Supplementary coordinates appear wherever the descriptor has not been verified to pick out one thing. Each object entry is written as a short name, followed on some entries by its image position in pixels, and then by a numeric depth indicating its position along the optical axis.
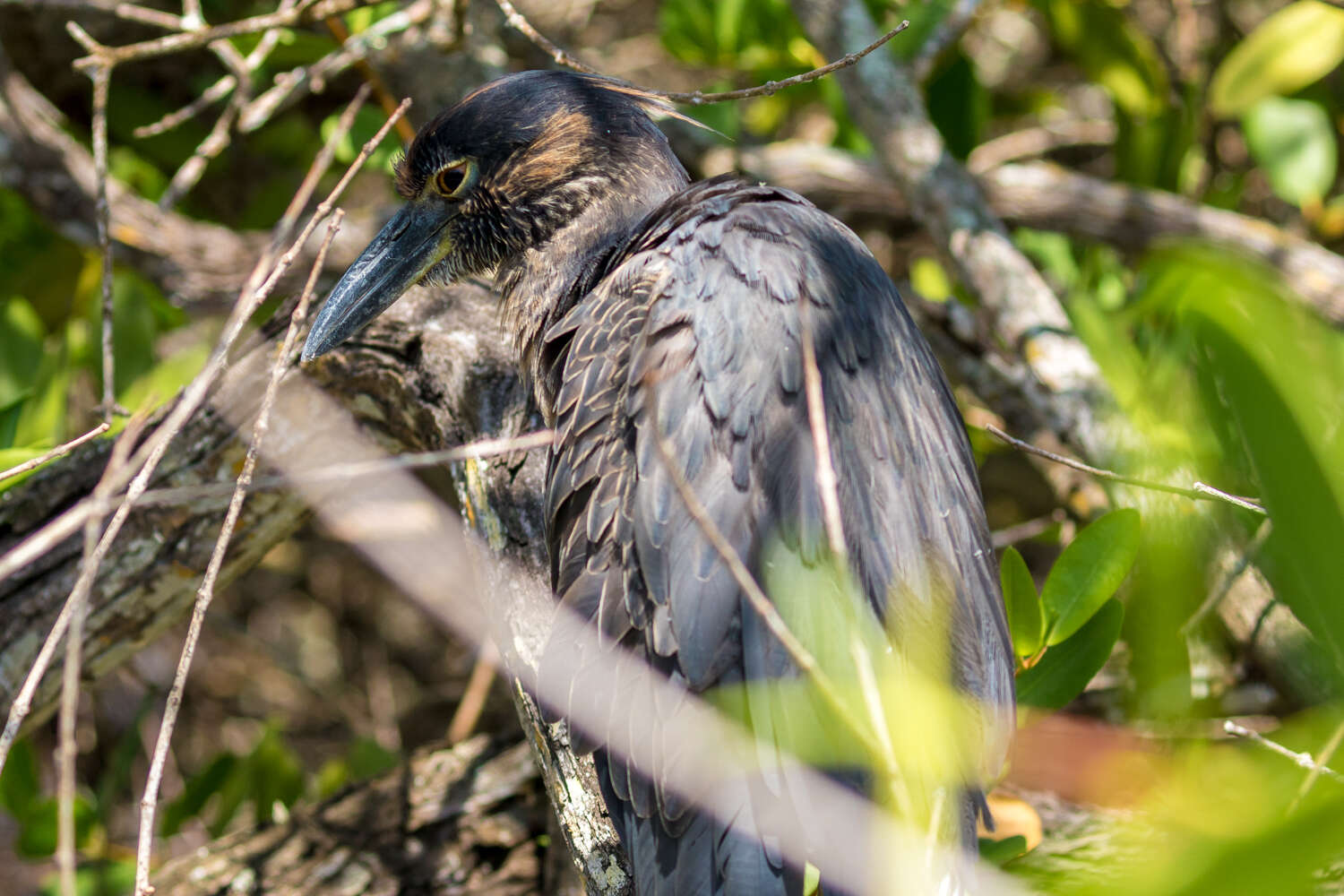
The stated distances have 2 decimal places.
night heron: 7.29
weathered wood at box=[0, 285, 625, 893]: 7.39
